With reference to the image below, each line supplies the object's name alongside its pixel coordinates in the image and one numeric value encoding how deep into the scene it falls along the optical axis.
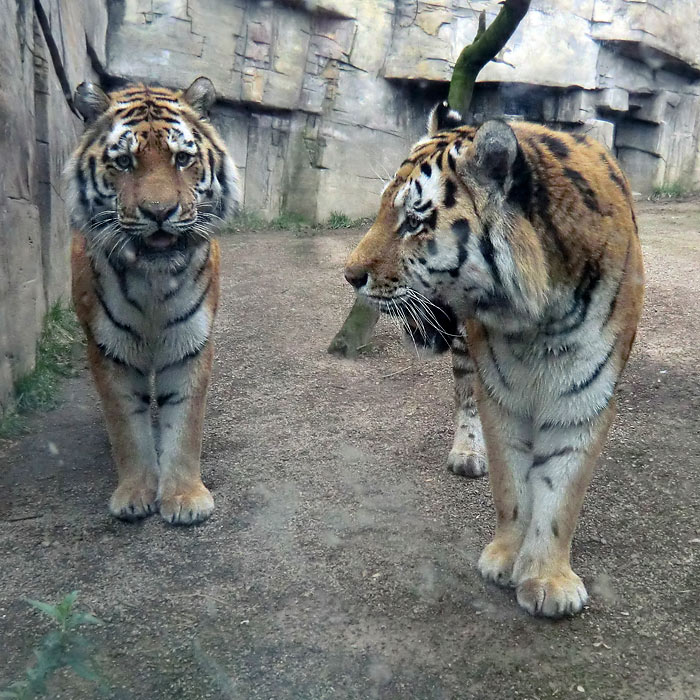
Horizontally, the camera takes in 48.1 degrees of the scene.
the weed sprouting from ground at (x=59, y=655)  1.50
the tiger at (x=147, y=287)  2.80
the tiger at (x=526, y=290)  2.12
